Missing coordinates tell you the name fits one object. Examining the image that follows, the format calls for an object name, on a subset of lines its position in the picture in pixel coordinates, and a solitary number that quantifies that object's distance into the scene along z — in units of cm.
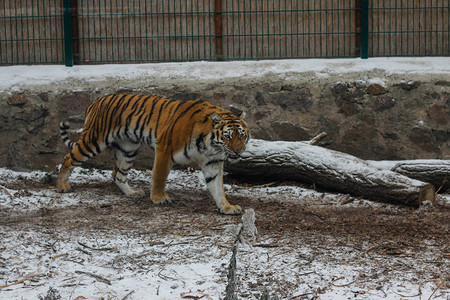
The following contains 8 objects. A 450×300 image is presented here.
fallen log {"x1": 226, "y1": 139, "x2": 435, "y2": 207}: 1107
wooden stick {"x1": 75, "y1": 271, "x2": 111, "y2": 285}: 708
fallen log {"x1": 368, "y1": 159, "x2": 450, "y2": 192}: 1217
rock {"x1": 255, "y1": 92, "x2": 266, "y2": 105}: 1434
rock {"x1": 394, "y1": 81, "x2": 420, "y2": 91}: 1391
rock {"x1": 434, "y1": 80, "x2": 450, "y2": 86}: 1388
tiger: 1048
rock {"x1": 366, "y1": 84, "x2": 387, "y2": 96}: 1399
